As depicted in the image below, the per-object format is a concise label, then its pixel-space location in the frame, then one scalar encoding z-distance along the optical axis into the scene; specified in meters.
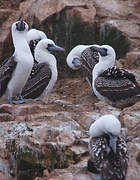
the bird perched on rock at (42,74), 21.81
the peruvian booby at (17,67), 19.95
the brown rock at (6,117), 18.11
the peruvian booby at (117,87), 20.37
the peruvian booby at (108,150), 14.25
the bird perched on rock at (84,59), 23.80
